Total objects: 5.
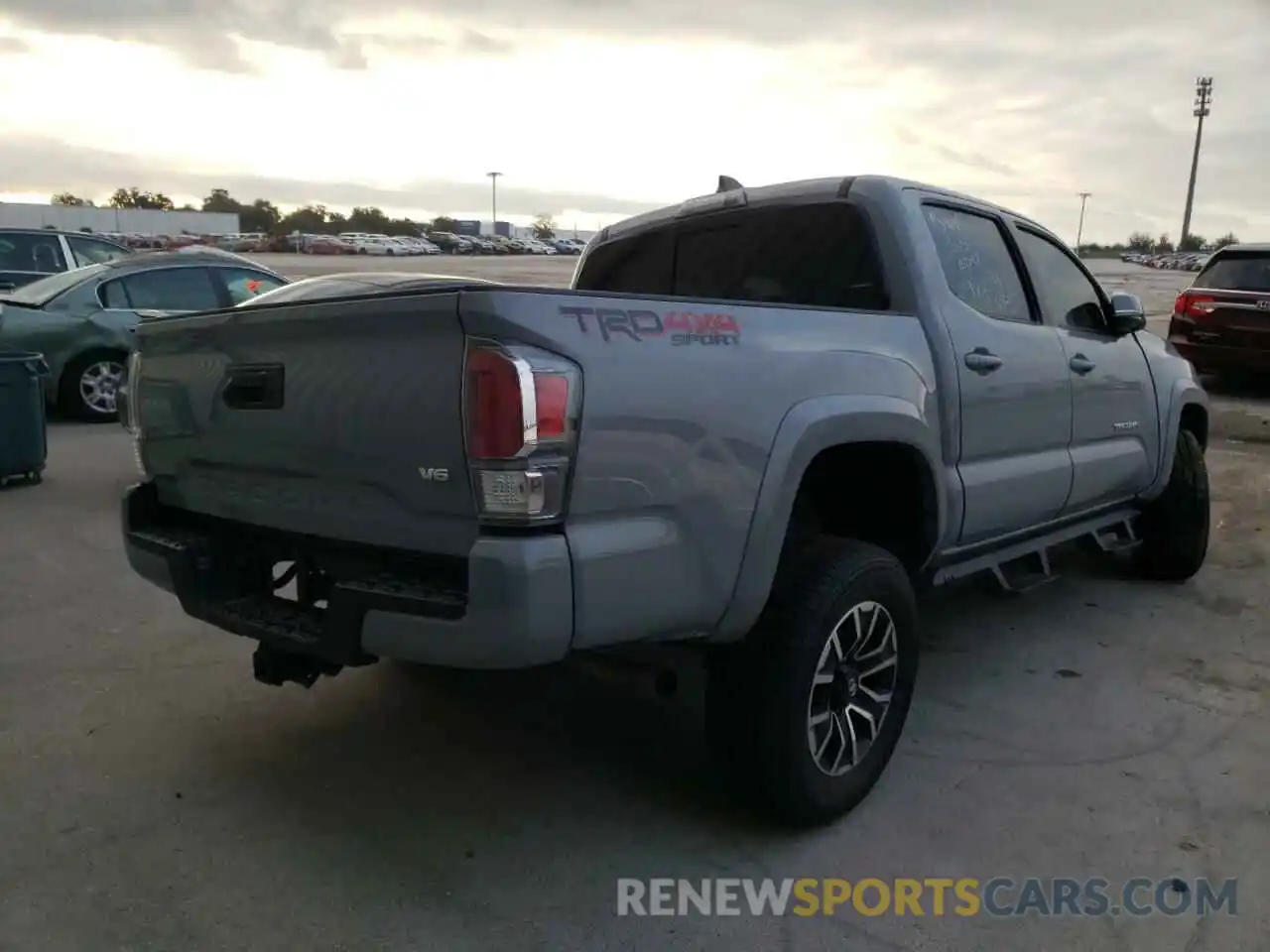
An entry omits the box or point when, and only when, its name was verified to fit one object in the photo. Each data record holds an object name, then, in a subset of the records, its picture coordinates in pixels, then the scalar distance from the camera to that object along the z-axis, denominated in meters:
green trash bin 7.53
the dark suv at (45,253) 12.70
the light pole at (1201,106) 81.12
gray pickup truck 2.45
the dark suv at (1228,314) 11.58
